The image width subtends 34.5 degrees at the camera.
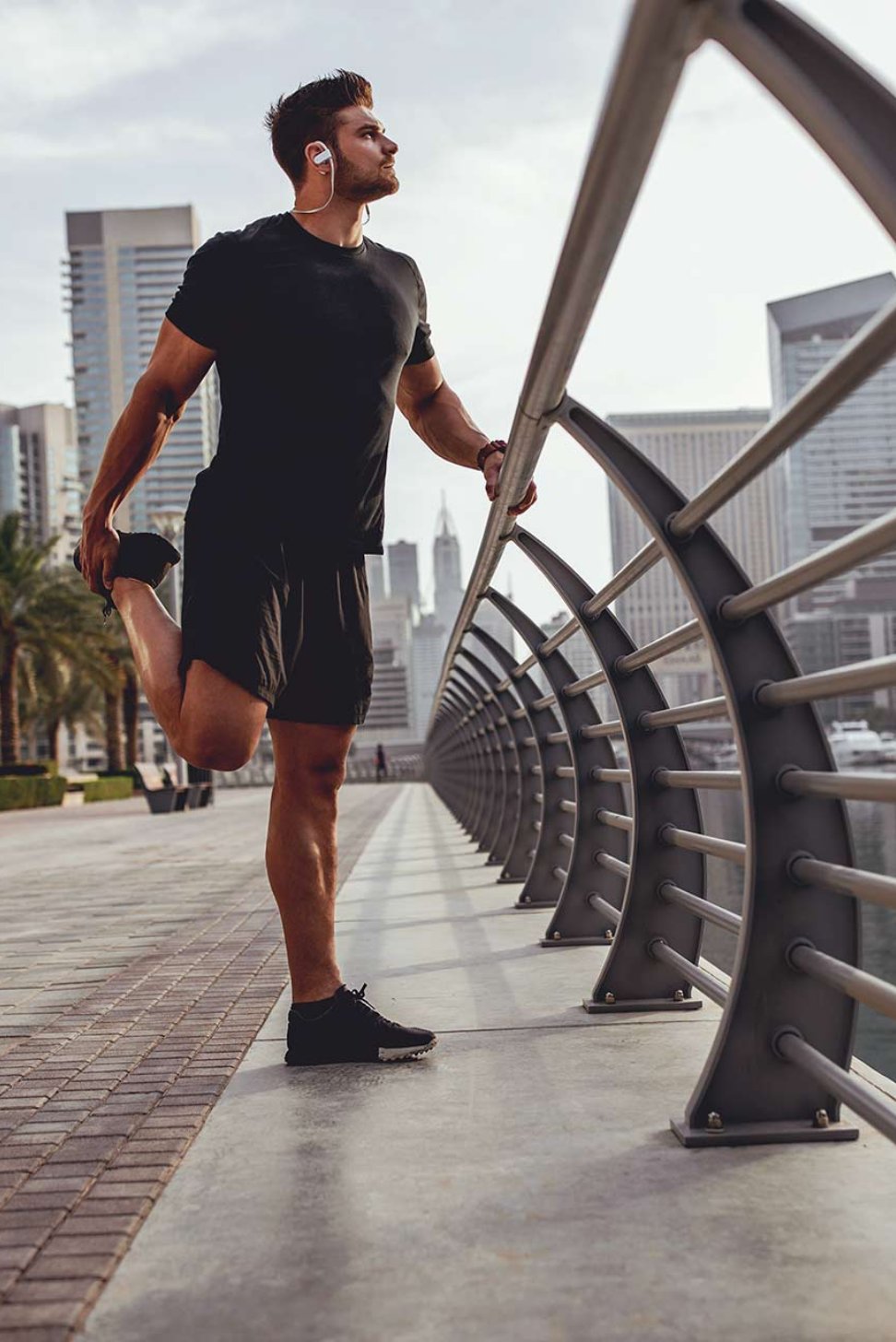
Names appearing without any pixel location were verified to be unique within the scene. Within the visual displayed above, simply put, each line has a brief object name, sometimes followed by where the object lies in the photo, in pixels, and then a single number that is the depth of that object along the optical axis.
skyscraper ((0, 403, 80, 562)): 190.88
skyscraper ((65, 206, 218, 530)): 157.75
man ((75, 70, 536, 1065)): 3.05
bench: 25.81
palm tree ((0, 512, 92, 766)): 34.12
